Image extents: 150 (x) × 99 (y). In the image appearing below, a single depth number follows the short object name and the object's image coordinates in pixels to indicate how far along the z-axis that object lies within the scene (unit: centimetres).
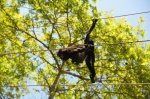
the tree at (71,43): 2789
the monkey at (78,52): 1529
